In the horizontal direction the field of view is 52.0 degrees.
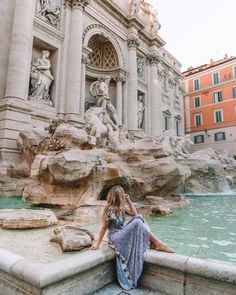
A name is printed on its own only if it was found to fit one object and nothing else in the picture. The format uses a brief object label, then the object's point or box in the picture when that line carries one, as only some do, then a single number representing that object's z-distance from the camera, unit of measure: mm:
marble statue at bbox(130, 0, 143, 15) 17478
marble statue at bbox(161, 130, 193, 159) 14888
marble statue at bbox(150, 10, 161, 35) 20214
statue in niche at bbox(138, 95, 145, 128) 18219
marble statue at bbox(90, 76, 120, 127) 13188
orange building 27000
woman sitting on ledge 2033
